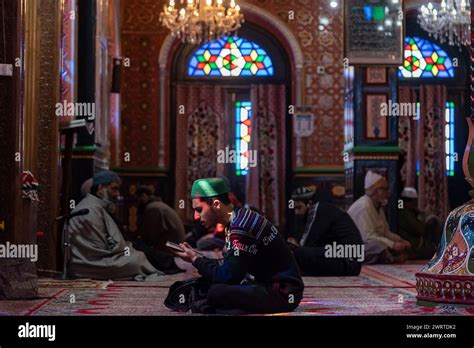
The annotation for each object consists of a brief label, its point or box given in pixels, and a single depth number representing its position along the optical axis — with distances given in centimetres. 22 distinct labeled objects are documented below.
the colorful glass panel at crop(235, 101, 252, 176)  1448
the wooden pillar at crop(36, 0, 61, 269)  776
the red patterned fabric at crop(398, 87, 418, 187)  1421
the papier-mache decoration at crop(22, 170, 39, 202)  606
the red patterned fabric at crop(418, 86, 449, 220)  1420
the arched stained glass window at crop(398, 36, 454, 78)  1458
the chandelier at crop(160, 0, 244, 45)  1245
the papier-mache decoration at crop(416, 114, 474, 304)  523
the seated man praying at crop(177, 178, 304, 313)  471
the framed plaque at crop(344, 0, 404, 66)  1046
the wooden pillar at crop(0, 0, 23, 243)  569
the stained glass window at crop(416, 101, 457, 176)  1459
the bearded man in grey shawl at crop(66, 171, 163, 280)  757
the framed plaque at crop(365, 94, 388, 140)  1090
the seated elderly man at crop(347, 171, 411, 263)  995
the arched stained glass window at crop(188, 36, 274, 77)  1445
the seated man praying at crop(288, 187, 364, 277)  810
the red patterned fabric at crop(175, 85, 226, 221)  1426
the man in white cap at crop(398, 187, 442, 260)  1080
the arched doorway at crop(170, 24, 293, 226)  1426
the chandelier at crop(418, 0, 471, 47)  1272
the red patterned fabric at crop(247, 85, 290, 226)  1421
